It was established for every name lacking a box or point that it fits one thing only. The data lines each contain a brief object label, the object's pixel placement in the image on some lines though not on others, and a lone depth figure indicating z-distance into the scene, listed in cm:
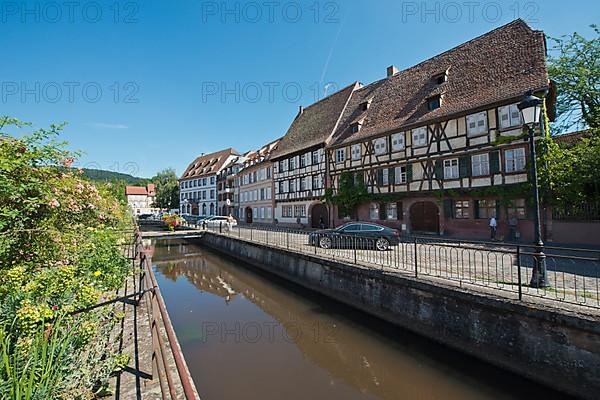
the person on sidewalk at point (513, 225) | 1628
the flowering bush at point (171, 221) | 2922
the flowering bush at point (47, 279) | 236
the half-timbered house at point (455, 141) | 1645
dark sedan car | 1334
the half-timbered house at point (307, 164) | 2817
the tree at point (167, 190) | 6925
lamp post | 655
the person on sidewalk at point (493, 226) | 1662
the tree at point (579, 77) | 2066
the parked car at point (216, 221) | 2934
